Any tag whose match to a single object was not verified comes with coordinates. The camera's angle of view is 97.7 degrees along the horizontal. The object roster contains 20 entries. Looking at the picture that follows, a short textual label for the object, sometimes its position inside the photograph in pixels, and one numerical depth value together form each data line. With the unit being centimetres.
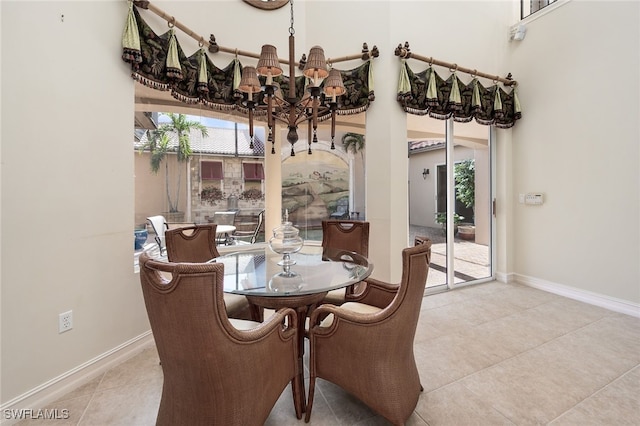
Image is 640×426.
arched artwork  372
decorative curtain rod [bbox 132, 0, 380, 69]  221
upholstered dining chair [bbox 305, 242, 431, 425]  135
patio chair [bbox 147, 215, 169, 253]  266
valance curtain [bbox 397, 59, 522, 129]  311
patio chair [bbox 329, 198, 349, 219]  370
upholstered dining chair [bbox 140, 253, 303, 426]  104
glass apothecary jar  201
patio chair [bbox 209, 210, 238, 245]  323
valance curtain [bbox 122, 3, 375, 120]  212
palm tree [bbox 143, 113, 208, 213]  266
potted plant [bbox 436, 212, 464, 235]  375
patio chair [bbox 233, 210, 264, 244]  342
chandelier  169
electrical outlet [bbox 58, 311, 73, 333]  180
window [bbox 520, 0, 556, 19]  378
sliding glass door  367
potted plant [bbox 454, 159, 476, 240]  393
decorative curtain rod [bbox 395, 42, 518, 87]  309
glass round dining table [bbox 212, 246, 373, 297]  158
